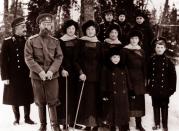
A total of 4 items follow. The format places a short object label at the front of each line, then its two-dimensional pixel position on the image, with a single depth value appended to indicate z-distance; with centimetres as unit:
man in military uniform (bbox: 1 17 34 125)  766
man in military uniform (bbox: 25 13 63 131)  677
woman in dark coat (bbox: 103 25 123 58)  751
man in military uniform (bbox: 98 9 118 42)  859
